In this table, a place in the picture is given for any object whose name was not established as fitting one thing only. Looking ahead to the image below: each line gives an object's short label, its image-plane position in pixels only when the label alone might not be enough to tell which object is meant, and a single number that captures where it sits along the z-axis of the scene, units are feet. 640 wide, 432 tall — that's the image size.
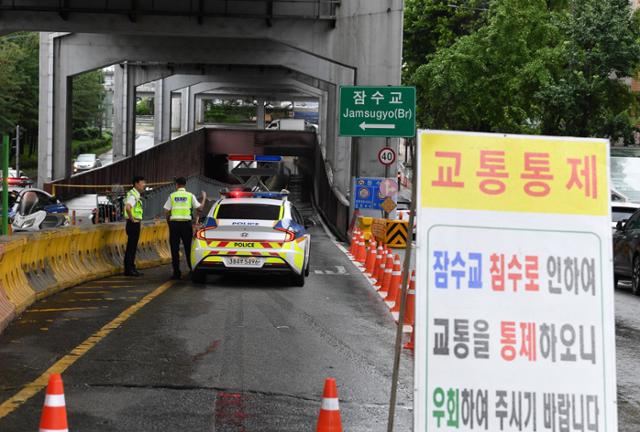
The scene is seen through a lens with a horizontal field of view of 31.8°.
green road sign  111.65
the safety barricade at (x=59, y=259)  44.55
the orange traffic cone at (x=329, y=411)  20.76
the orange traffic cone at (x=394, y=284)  56.70
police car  58.49
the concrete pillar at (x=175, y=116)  342.44
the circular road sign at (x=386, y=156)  113.68
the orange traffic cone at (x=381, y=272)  64.95
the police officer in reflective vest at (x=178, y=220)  62.80
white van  275.80
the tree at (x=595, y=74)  138.41
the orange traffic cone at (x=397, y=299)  48.52
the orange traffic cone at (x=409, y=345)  39.54
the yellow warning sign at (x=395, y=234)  97.60
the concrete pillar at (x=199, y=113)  336.90
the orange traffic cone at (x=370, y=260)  77.49
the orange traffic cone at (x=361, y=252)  92.25
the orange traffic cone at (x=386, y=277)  61.41
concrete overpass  120.37
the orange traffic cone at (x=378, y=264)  68.90
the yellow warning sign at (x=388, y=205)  111.34
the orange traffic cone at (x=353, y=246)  97.56
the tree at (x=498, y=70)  155.12
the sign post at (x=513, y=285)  19.15
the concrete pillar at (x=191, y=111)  287.65
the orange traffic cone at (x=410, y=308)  45.65
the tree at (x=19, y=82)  242.17
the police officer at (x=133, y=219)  62.74
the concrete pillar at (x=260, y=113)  321.52
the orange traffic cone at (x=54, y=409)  19.03
